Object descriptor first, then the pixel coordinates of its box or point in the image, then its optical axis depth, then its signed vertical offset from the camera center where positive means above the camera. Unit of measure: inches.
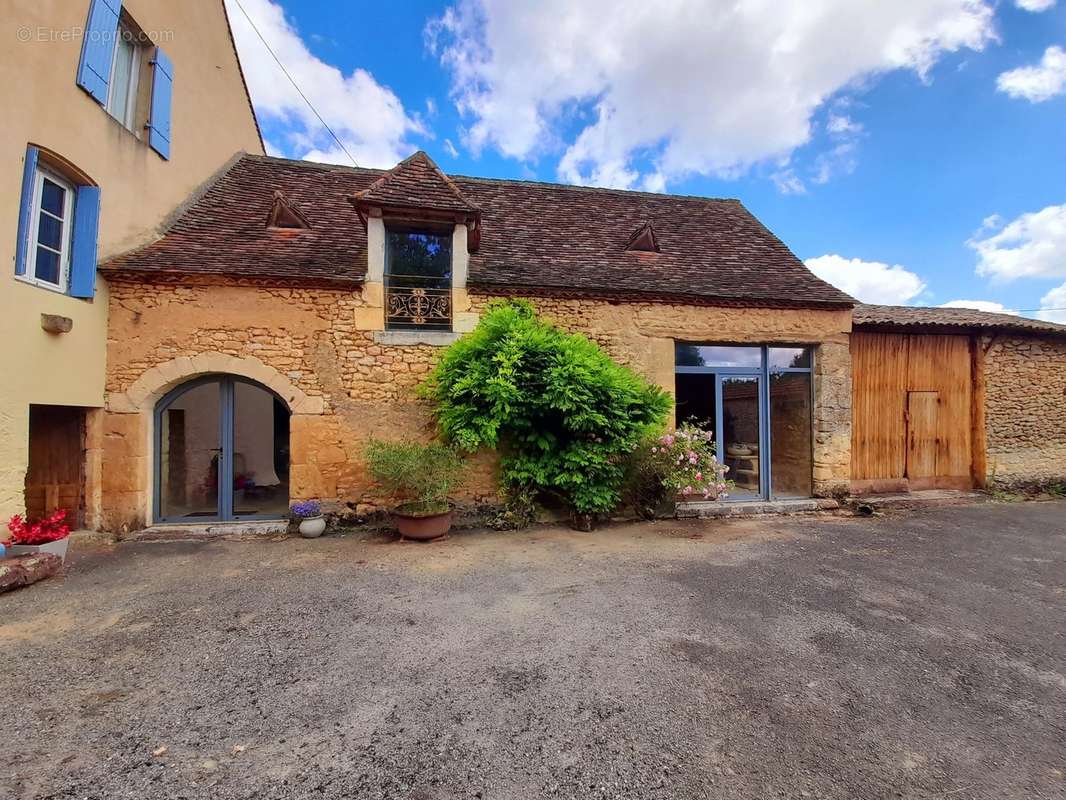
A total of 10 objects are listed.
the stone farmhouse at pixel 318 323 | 214.8 +51.9
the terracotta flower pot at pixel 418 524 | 226.1 -58.3
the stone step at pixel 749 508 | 277.4 -62.4
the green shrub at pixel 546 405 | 232.2 +2.2
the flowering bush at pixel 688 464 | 251.4 -30.9
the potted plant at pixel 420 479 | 224.8 -35.8
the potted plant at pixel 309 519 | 235.3 -58.2
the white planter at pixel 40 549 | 179.8 -57.3
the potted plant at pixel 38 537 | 180.8 -53.9
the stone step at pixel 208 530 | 230.2 -64.4
